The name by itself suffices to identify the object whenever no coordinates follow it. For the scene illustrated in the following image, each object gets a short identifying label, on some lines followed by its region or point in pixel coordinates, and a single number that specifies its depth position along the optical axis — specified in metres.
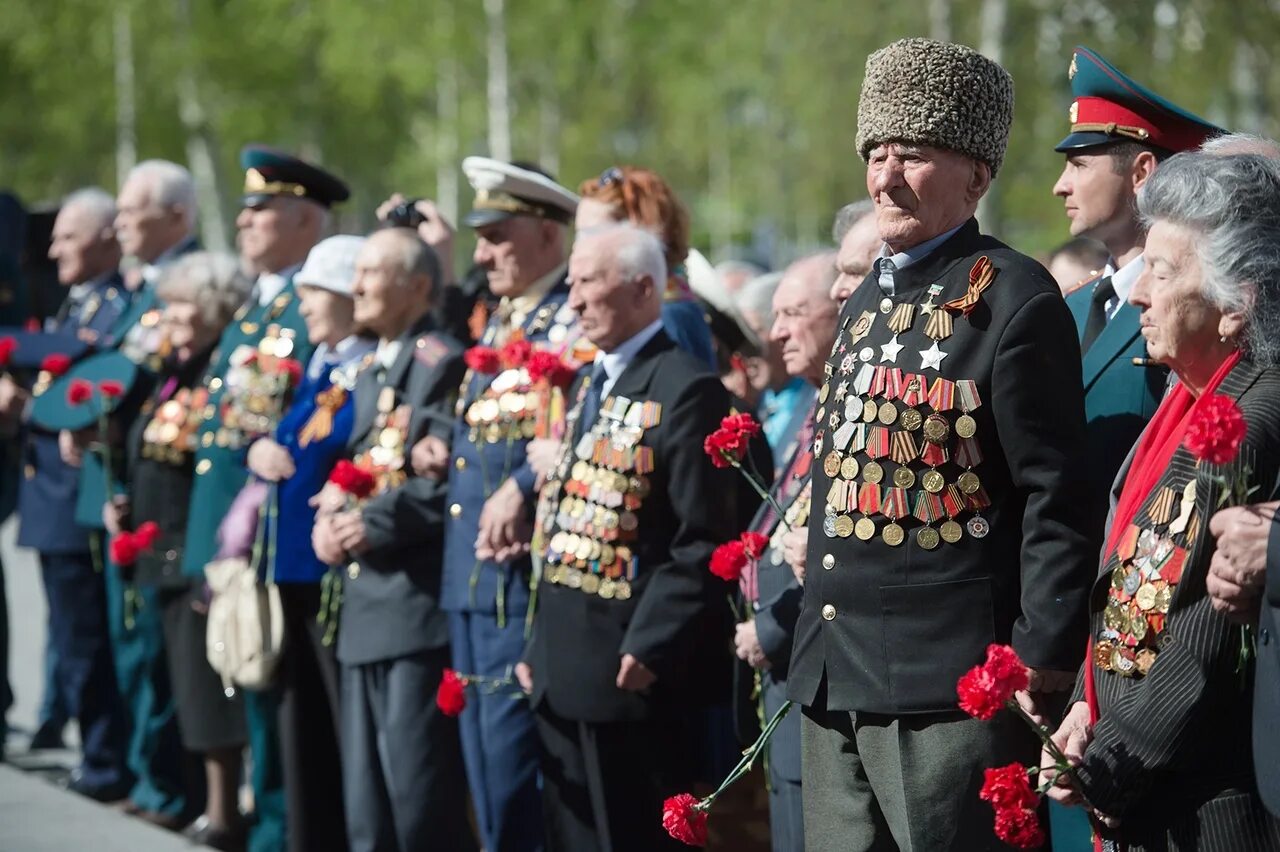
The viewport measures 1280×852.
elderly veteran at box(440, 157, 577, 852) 11.77
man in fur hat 7.37
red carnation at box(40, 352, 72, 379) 16.48
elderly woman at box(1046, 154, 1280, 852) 6.49
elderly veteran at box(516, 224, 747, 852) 10.34
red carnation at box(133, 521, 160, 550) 14.71
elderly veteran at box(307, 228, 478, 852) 12.52
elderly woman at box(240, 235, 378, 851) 13.36
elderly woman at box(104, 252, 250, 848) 14.69
